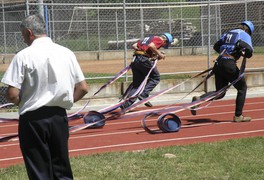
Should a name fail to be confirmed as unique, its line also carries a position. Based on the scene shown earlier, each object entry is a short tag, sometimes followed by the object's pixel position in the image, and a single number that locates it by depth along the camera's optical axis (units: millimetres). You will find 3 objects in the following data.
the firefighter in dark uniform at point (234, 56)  10685
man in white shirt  4953
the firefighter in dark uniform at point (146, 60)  12328
